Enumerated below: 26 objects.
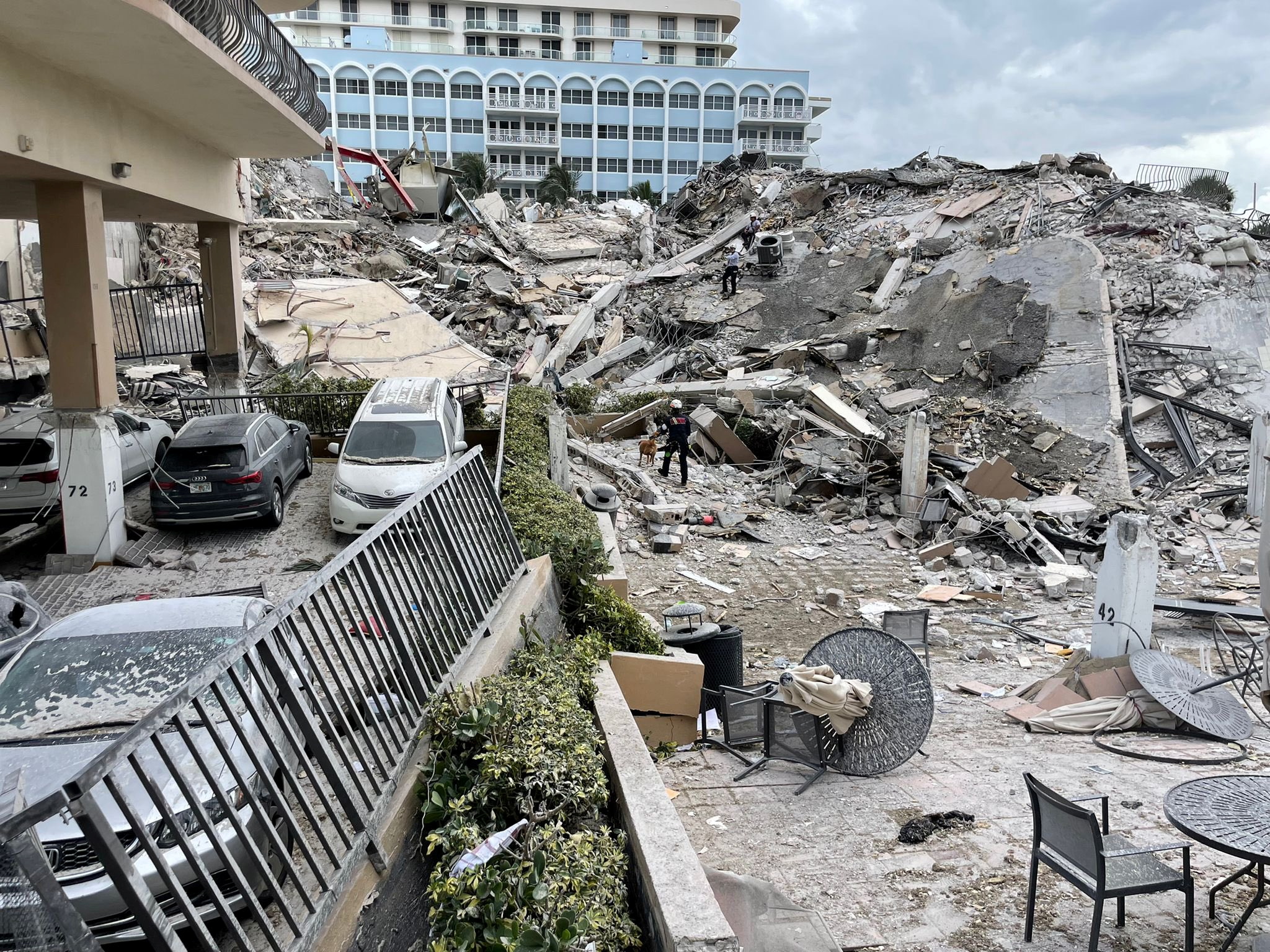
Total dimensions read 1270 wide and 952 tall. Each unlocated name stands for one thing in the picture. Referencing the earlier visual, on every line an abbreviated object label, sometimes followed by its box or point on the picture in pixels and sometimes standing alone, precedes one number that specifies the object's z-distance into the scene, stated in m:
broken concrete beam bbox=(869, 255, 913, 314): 26.16
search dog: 18.86
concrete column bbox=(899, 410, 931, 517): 15.77
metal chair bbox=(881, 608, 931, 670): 9.20
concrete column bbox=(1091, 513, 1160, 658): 8.20
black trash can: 8.83
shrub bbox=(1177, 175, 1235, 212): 29.17
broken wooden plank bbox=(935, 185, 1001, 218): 28.33
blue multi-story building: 66.69
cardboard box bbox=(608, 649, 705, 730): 7.36
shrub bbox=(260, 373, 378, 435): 16.69
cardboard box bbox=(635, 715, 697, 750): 7.62
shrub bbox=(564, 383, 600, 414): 22.28
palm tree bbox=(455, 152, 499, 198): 51.59
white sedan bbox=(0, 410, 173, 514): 10.37
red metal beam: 35.66
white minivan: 11.42
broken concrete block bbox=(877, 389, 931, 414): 20.25
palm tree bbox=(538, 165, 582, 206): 53.53
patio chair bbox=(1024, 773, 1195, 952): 4.05
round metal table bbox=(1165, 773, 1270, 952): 4.01
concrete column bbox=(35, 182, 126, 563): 10.01
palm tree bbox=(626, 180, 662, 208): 52.75
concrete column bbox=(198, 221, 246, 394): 15.70
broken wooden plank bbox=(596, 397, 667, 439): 20.80
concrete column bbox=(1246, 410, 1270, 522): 14.65
